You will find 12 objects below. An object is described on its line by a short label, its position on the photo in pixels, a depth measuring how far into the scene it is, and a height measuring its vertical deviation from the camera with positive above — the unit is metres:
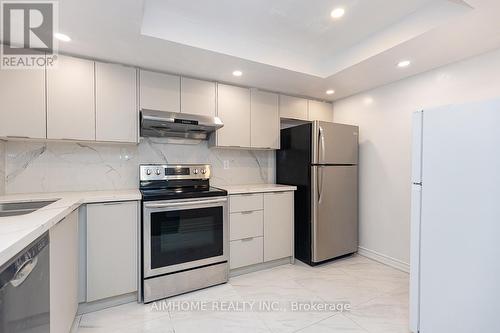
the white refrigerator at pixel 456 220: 1.31 -0.33
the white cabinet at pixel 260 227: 2.57 -0.71
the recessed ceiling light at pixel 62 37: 1.83 +0.96
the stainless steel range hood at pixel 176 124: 2.24 +0.38
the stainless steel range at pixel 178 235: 2.08 -0.66
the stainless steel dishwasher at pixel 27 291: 0.82 -0.50
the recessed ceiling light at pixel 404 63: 2.30 +0.97
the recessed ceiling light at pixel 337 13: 1.91 +1.20
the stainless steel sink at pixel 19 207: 1.73 -0.33
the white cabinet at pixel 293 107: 3.22 +0.75
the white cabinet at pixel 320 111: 3.46 +0.77
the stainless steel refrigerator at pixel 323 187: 2.78 -0.28
